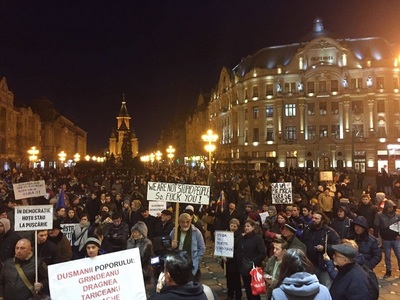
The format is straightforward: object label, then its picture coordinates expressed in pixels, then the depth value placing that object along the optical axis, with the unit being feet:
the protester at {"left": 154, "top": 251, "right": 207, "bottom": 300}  11.89
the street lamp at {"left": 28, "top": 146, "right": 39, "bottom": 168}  137.21
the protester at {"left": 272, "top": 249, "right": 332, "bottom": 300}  12.34
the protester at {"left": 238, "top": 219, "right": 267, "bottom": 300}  24.39
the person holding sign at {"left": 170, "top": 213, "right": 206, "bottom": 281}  24.82
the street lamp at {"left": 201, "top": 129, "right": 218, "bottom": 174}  87.04
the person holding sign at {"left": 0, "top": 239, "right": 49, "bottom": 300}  18.13
